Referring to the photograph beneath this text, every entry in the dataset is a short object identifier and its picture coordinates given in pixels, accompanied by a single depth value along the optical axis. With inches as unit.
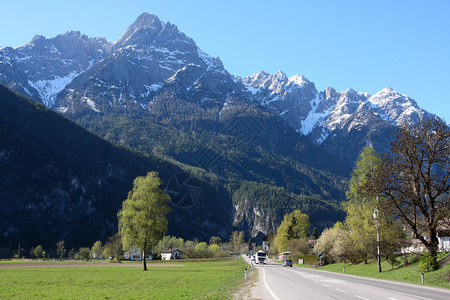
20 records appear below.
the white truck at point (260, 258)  3292.6
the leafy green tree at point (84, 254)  5384.8
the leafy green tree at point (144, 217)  2185.0
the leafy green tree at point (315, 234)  5063.0
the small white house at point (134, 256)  5465.1
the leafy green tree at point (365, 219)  1787.5
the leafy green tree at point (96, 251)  6252.0
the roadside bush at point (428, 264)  1262.3
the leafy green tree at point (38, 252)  5691.4
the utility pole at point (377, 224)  1632.6
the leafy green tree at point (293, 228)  4281.5
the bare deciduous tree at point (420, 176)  1210.6
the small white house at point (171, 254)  5595.5
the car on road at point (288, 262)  2748.5
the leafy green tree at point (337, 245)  2121.1
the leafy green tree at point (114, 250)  4648.1
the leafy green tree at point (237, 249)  7493.1
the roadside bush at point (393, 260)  1689.2
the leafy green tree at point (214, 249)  5556.1
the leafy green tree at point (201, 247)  5629.4
